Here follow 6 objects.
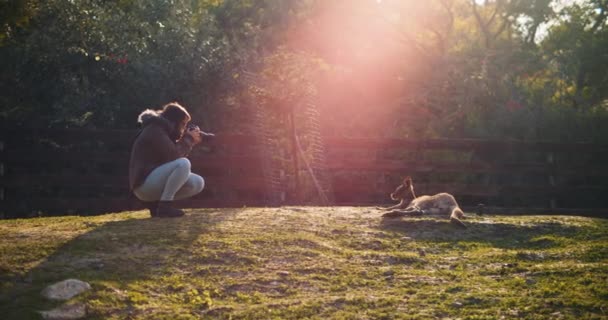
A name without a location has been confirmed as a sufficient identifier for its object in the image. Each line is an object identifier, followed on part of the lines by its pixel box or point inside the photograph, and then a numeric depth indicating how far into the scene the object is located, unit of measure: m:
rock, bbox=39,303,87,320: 5.65
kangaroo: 9.82
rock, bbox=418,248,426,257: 7.93
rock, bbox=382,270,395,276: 7.12
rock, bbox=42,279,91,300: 5.96
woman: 8.98
